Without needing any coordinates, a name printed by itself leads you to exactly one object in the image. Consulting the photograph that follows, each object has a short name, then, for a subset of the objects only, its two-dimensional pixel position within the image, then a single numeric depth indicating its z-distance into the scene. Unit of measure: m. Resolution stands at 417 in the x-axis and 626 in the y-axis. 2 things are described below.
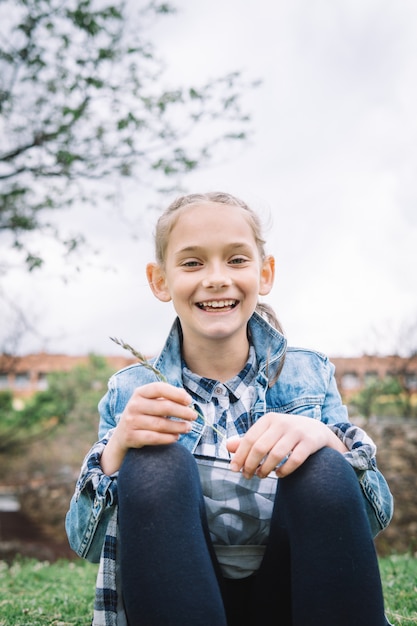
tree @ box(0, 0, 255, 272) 6.32
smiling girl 1.24
